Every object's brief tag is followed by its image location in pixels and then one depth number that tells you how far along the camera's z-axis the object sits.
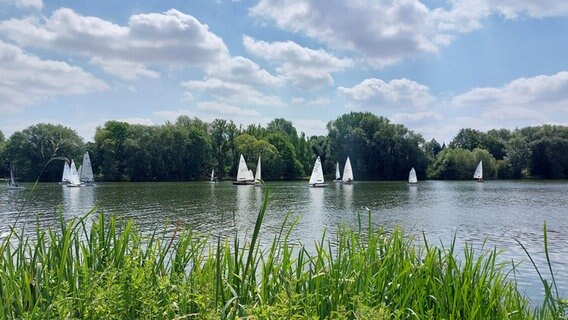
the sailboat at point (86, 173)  81.99
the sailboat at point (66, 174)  78.76
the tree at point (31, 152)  90.81
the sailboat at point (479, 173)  98.50
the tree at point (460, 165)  108.25
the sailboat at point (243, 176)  82.94
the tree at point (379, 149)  105.88
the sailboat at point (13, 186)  66.46
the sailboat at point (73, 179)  74.12
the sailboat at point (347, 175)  85.62
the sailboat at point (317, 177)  74.06
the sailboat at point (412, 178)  83.44
